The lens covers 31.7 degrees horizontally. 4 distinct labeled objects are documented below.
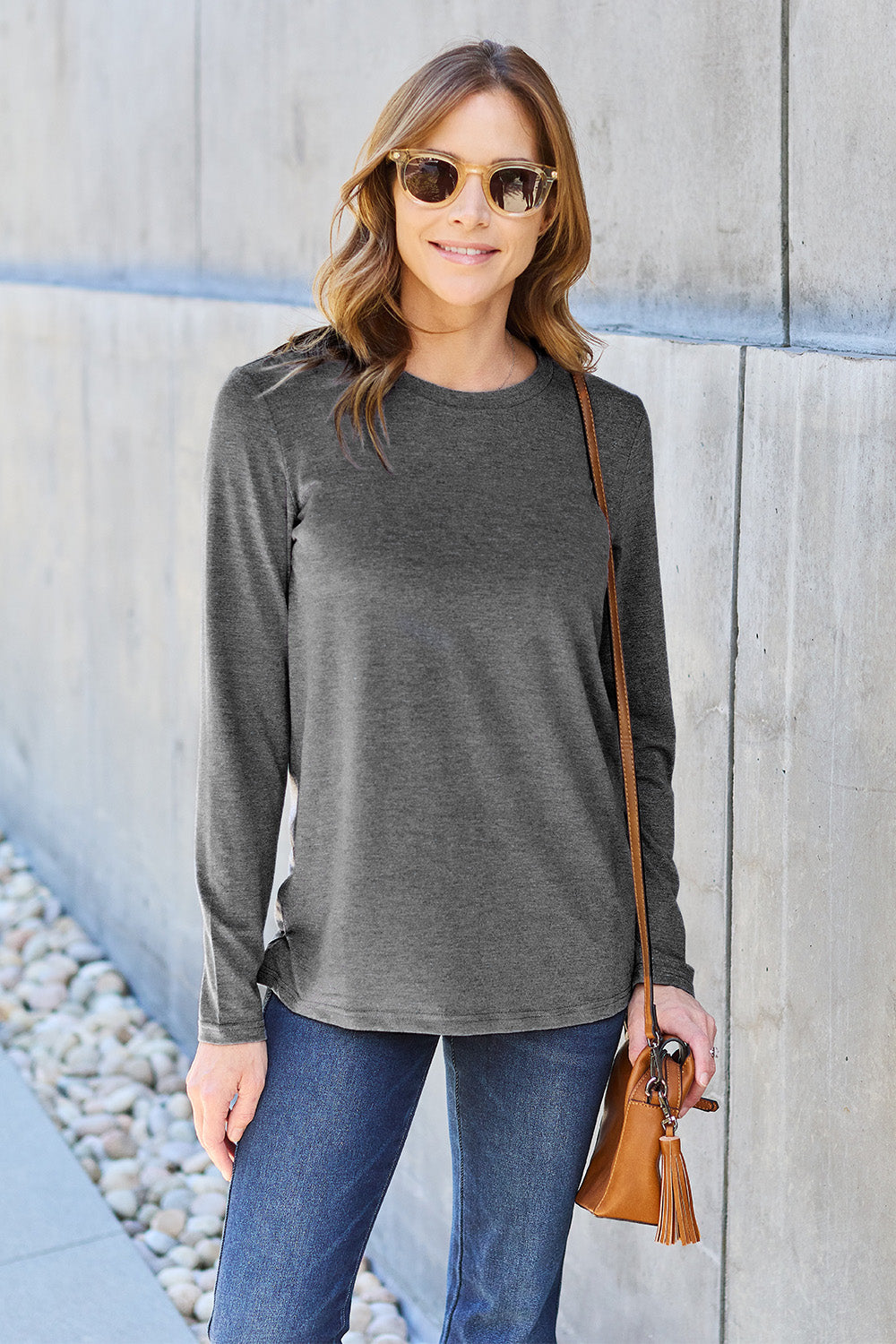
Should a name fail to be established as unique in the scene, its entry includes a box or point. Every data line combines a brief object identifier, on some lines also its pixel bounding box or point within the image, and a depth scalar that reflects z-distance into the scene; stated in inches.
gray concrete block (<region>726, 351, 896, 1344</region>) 80.8
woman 67.1
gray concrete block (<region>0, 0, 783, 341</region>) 91.1
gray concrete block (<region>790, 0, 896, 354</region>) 80.1
